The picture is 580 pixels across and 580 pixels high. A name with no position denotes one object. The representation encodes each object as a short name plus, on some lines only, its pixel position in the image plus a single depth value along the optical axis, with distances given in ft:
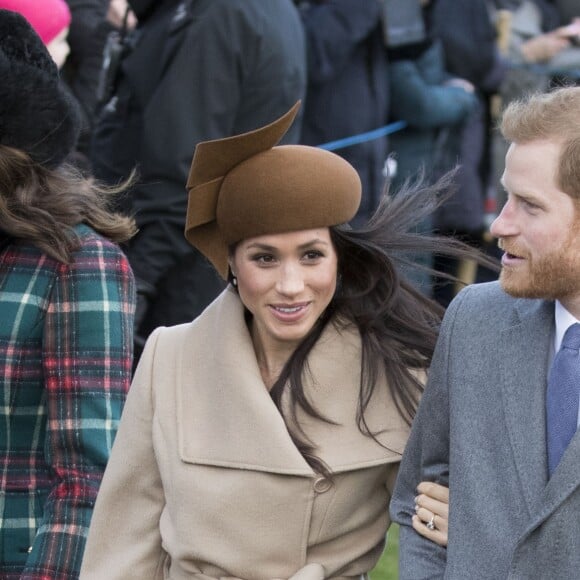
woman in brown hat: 23.52
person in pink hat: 36.91
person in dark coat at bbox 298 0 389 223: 46.21
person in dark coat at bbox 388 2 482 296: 50.44
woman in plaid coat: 23.31
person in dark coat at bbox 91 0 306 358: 37.63
